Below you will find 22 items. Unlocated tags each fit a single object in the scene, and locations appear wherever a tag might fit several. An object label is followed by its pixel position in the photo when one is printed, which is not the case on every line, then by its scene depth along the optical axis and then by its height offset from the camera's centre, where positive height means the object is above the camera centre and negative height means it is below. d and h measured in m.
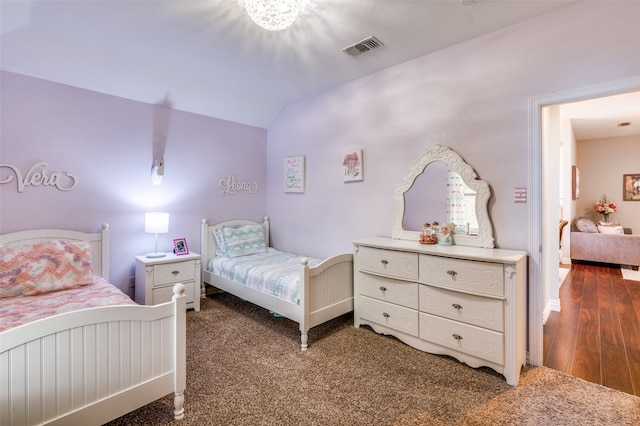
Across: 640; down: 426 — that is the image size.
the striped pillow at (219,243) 3.86 -0.38
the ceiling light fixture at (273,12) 1.88 +1.30
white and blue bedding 2.81 -0.61
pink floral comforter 1.83 -0.62
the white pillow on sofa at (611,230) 5.66 -0.37
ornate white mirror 2.57 +0.12
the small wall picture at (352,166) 3.40 +0.54
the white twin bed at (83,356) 1.29 -0.69
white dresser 2.11 -0.70
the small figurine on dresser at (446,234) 2.69 -0.20
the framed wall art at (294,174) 4.07 +0.55
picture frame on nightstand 3.55 -0.39
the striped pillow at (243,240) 3.82 -0.35
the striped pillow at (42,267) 2.29 -0.43
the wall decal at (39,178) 2.69 +0.35
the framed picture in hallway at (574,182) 5.96 +0.58
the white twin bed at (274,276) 2.69 -0.64
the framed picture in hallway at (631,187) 6.48 +0.51
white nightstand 3.15 -0.69
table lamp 3.27 -0.10
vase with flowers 6.49 +0.08
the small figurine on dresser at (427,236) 2.78 -0.22
